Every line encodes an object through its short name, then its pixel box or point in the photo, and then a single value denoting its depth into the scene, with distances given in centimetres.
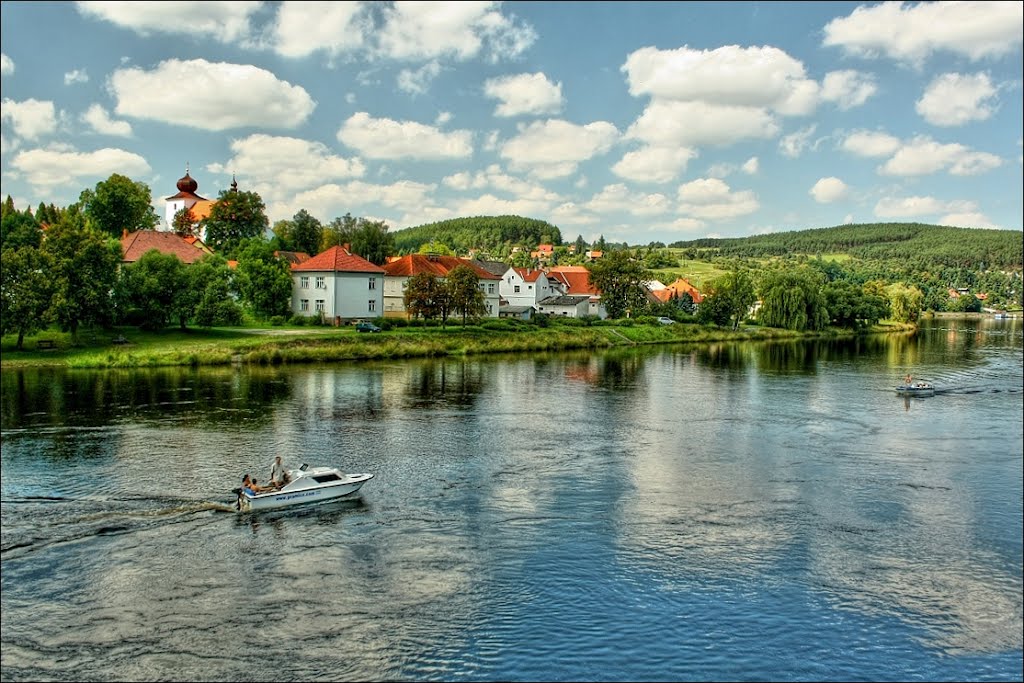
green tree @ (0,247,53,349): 5750
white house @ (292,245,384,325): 8588
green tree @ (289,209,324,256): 12500
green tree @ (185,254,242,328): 6956
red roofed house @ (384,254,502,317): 9881
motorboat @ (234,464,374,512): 2705
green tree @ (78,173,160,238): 10119
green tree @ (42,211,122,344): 6012
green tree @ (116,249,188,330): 6706
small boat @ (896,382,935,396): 5519
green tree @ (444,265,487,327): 8625
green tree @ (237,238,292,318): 8262
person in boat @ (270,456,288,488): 2785
